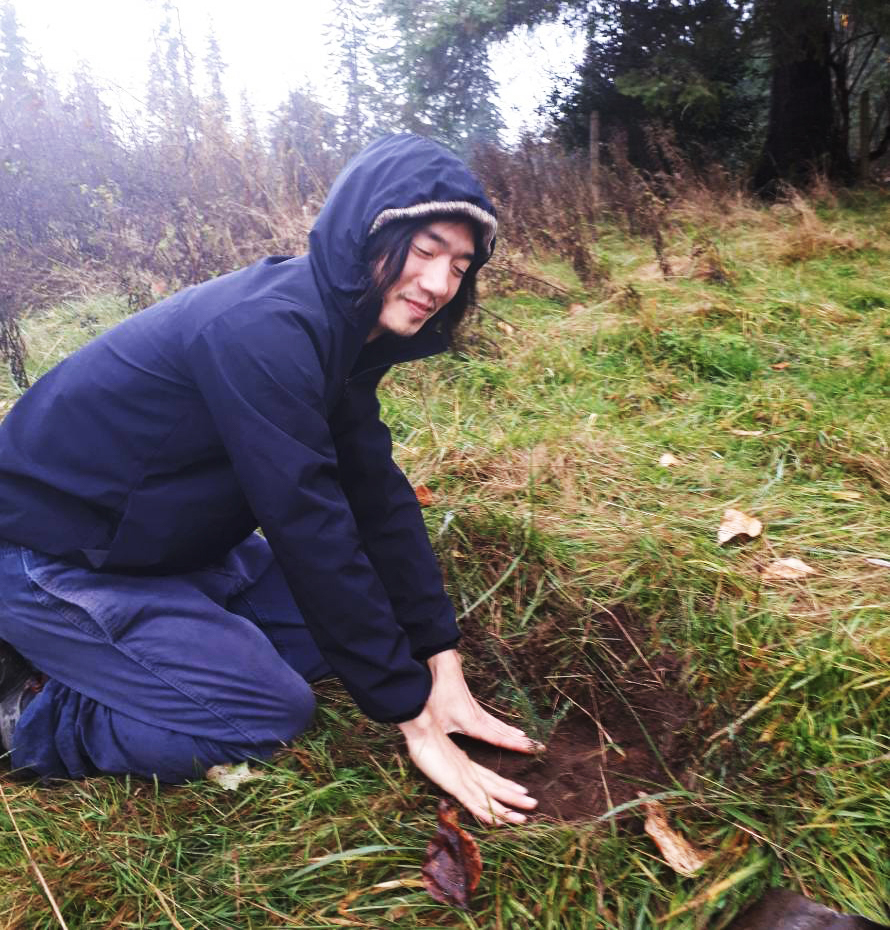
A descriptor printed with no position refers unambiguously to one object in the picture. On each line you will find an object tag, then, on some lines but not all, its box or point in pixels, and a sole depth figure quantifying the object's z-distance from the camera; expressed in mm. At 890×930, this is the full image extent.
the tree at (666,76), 7504
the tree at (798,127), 7965
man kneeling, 1524
